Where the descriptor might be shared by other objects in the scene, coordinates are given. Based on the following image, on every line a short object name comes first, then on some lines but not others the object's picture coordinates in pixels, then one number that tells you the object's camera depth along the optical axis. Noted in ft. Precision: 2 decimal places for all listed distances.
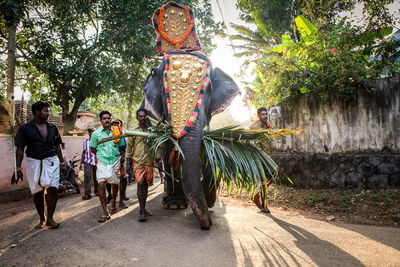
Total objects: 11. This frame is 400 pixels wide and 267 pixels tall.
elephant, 9.14
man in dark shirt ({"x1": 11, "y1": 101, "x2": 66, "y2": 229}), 10.81
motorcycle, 20.83
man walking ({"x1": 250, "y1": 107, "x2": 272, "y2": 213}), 13.14
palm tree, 53.57
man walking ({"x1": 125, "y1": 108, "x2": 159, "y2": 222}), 11.51
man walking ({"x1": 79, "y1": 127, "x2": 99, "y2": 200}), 19.67
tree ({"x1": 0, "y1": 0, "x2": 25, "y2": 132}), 21.34
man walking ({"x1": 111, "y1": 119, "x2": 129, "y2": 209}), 14.03
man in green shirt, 12.19
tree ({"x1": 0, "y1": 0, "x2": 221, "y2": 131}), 29.73
